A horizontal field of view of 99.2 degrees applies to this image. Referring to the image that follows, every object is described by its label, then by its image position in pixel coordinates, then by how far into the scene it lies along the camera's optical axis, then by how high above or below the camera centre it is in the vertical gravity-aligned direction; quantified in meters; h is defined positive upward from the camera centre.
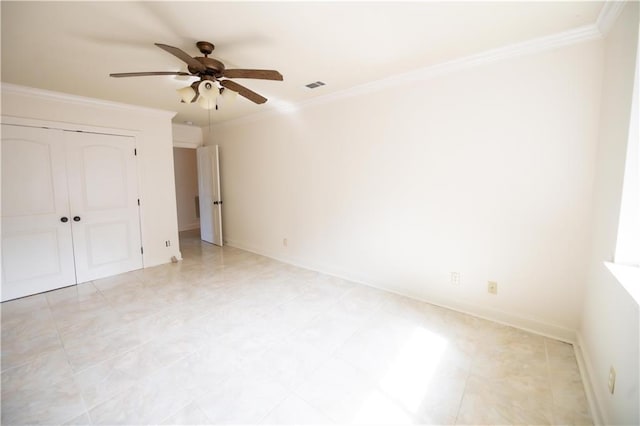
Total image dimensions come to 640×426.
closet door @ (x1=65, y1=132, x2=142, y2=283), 3.60 -0.25
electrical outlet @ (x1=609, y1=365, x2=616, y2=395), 1.40 -1.01
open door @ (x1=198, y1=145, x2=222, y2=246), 5.22 -0.14
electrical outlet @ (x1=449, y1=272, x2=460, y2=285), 2.75 -0.94
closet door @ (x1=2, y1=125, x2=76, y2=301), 3.11 -0.33
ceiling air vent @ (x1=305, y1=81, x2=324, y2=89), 3.11 +1.17
